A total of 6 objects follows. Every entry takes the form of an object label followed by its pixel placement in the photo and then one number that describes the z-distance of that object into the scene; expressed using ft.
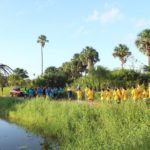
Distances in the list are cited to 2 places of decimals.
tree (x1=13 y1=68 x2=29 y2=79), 366.22
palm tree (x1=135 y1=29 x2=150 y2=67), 237.16
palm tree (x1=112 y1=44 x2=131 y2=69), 272.31
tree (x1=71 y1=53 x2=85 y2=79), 337.11
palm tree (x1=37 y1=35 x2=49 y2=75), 336.49
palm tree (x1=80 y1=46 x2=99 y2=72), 303.79
